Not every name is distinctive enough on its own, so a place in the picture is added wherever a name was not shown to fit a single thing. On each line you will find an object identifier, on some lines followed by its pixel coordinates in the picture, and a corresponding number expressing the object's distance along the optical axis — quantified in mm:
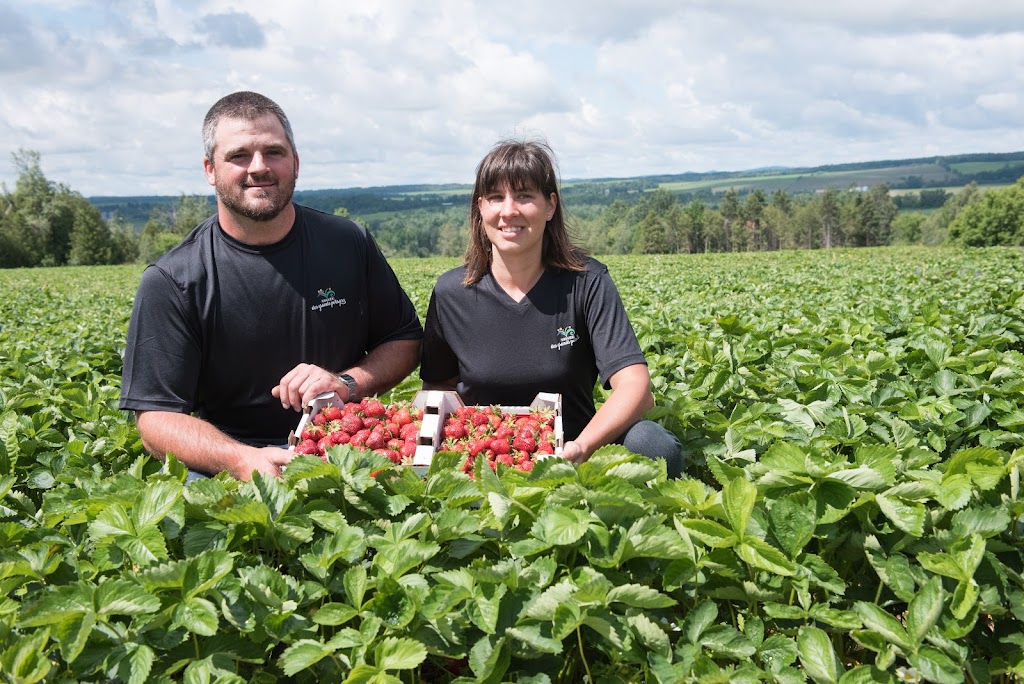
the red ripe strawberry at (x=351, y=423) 2828
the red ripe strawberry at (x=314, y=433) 2812
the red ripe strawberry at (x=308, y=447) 2734
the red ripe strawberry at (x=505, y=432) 2809
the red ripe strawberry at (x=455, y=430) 2838
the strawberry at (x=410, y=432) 2916
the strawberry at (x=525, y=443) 2731
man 3170
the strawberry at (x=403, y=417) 2996
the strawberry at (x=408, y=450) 2846
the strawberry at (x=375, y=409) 2984
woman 3352
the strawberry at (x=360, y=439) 2783
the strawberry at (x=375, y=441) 2836
